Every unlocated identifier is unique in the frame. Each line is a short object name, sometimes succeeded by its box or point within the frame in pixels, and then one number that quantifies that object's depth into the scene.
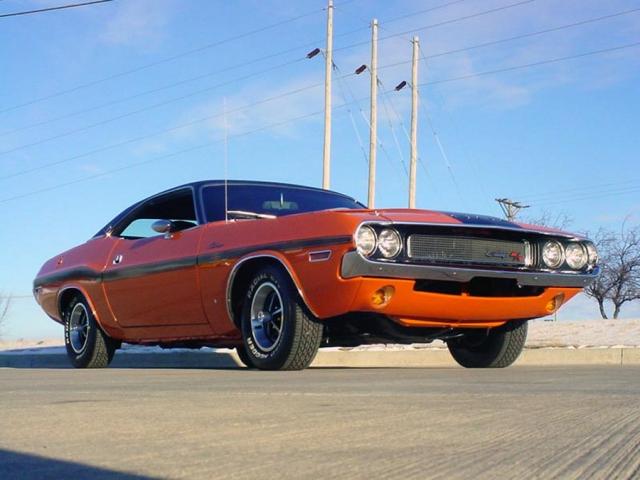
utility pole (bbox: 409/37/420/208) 29.32
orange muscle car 5.96
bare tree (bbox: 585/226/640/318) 34.78
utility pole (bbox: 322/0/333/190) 24.84
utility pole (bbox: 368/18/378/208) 26.61
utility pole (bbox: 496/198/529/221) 48.50
